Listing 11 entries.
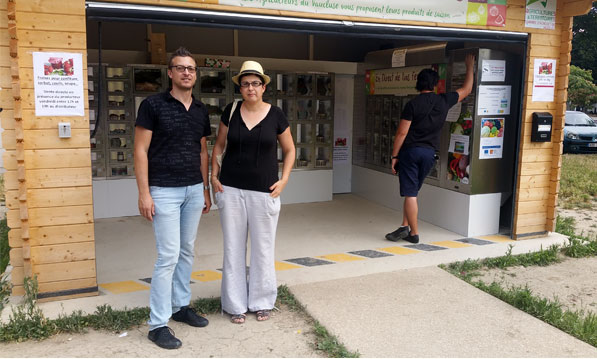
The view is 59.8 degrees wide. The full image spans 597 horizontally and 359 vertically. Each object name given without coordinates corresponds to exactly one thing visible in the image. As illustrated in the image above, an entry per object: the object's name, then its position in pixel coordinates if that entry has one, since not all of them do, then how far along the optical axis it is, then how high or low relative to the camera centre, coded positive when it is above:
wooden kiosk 3.88 -0.36
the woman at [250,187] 3.73 -0.50
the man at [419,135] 5.77 -0.15
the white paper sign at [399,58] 7.16 +0.88
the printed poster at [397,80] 6.45 +0.58
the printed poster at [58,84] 3.92 +0.24
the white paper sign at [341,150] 8.63 -0.49
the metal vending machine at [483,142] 5.99 -0.23
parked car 15.84 -0.43
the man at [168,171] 3.41 -0.36
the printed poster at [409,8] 4.59 +1.08
